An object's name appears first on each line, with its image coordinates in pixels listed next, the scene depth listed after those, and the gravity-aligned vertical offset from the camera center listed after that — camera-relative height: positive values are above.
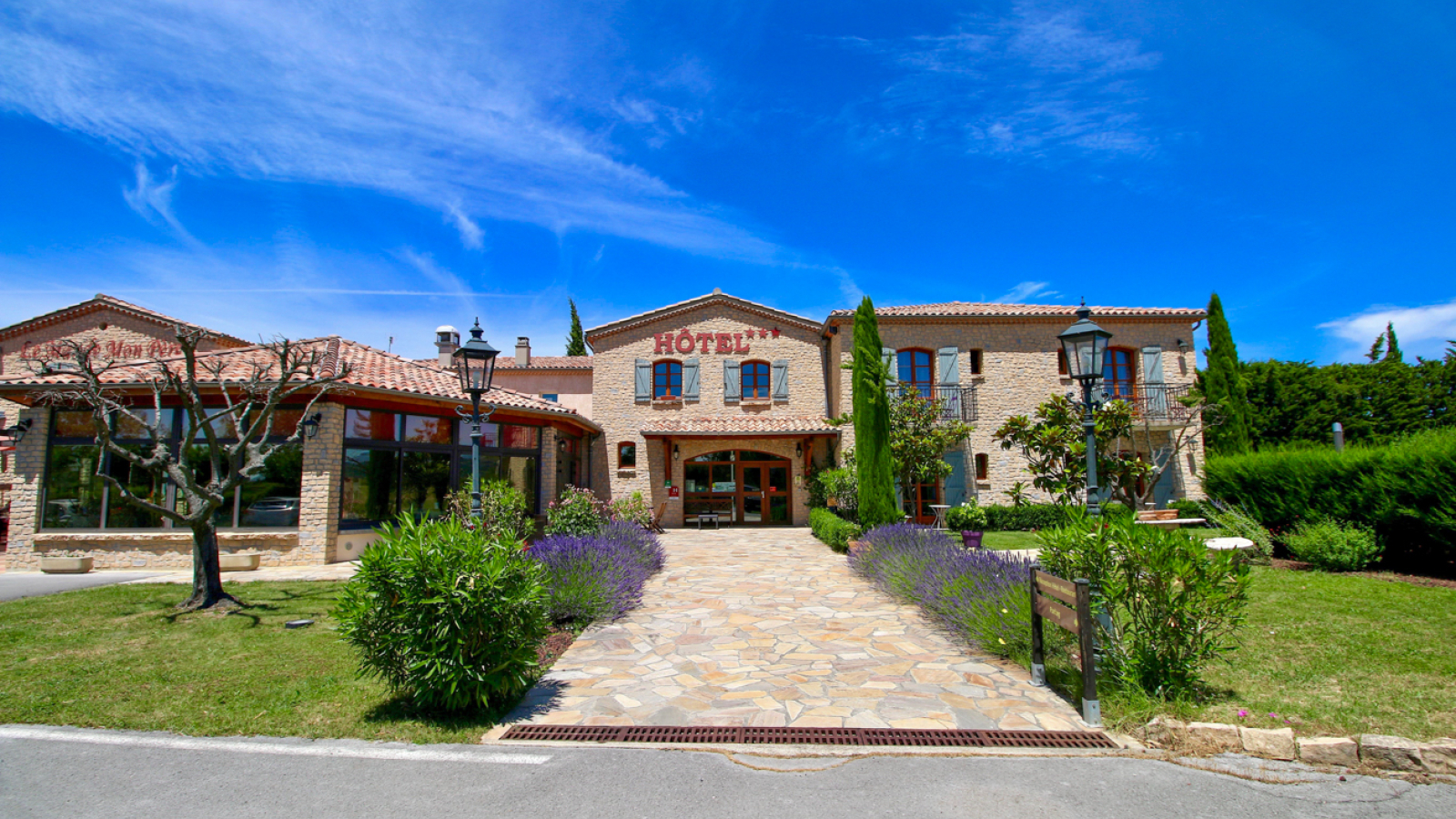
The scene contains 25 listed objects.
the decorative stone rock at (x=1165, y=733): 4.17 -1.60
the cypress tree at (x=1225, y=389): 18.86 +2.26
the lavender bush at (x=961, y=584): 6.05 -1.21
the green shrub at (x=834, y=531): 13.13 -1.11
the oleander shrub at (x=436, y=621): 4.52 -0.93
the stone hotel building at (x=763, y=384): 18.39 +2.51
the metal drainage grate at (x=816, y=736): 4.29 -1.67
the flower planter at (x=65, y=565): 11.09 -1.26
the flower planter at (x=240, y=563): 10.88 -1.26
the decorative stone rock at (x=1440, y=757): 3.76 -1.60
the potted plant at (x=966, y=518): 15.06 -1.01
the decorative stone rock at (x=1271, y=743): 3.99 -1.61
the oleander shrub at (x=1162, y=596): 4.63 -0.86
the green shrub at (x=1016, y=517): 17.86 -1.15
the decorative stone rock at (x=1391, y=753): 3.79 -1.59
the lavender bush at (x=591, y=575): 7.40 -1.18
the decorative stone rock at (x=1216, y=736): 4.10 -1.61
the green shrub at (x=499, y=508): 11.87 -0.48
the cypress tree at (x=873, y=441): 12.87 +0.64
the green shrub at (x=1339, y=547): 9.77 -1.14
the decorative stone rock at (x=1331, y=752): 3.88 -1.62
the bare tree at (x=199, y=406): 7.92 +1.17
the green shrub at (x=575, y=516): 12.41 -0.67
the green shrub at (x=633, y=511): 16.59 -0.79
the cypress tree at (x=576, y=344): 34.94 +6.88
